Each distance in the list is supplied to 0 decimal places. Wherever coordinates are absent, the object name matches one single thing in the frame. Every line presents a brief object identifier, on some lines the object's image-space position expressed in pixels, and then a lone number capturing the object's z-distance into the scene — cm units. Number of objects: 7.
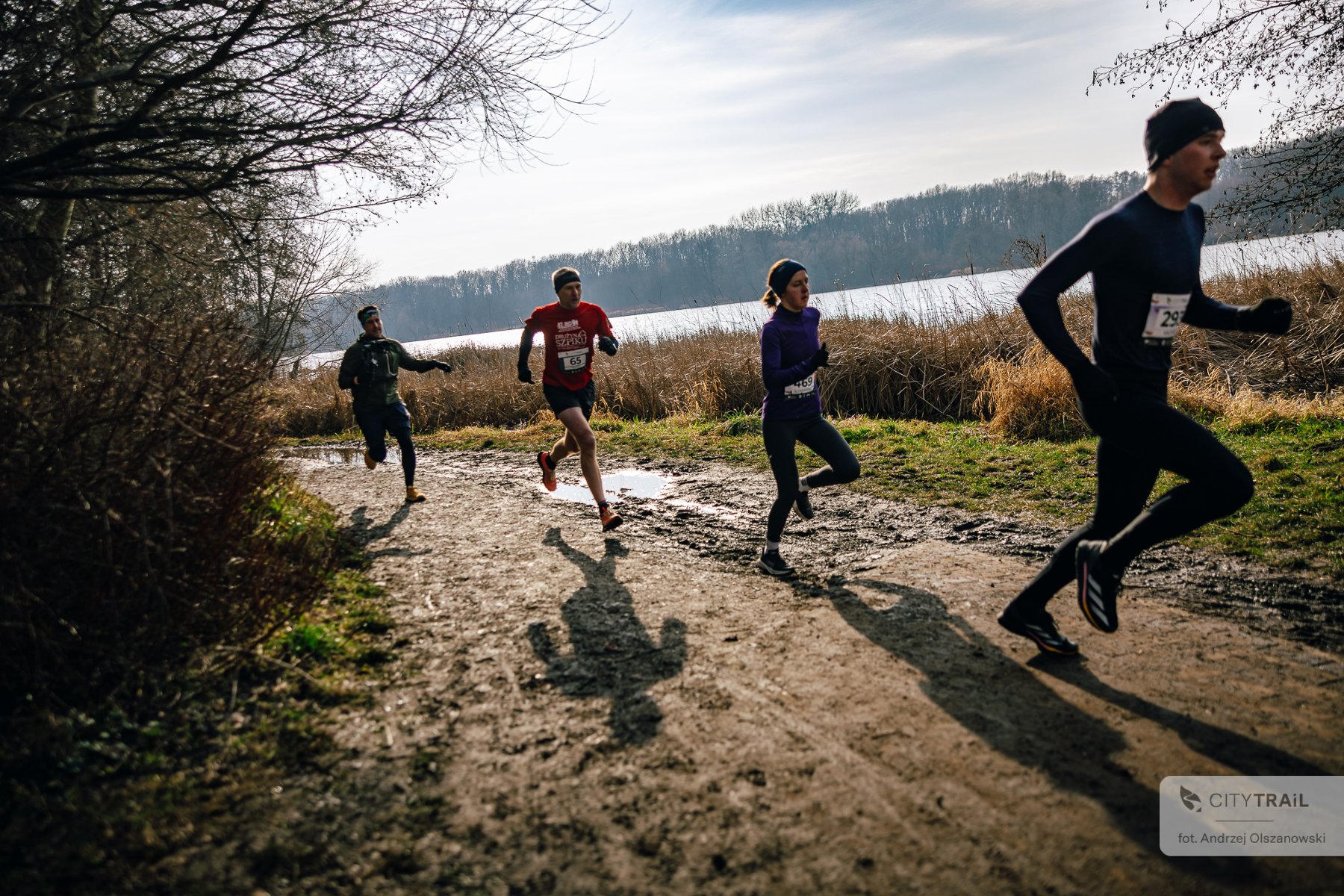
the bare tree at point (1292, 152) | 775
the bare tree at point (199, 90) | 423
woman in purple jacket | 516
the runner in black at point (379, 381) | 870
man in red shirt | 689
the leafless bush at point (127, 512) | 303
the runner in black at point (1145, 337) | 305
